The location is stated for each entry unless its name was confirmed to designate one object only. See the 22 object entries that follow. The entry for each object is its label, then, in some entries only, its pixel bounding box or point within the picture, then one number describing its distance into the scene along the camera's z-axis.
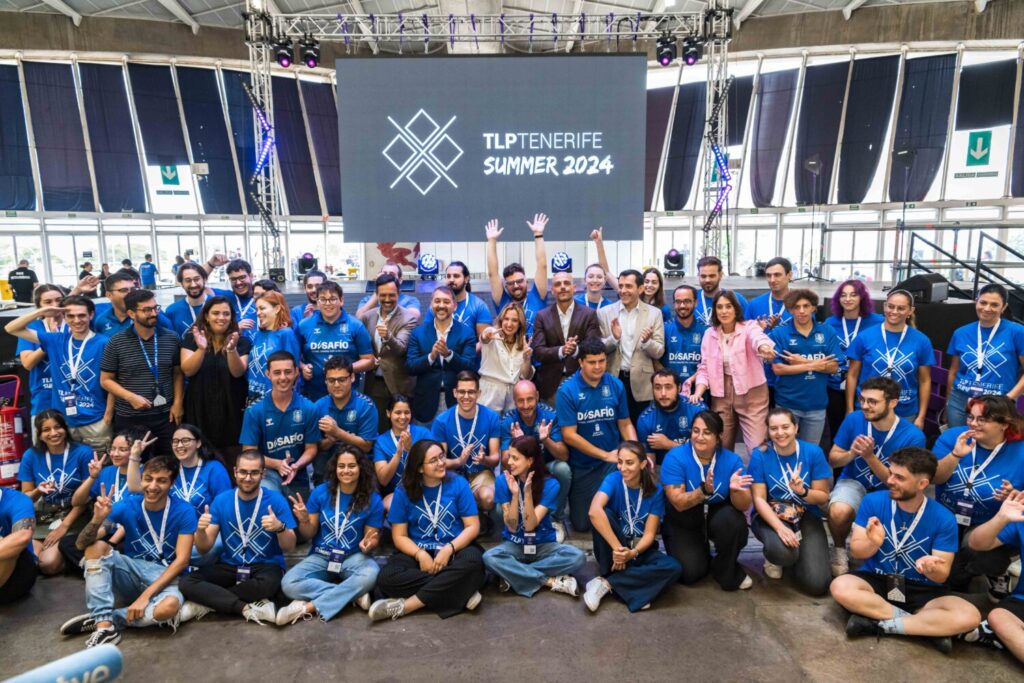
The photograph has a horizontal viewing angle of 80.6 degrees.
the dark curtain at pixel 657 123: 15.67
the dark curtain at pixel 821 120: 14.54
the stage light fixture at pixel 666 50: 9.27
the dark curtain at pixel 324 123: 16.30
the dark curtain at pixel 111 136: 14.46
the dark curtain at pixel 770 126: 14.94
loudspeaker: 5.92
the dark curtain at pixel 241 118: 15.69
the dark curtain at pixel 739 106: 15.27
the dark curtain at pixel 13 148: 13.68
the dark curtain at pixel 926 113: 13.77
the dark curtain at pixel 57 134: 14.04
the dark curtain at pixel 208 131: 15.31
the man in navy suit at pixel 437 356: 4.36
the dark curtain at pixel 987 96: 13.38
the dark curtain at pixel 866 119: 14.17
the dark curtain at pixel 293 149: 15.86
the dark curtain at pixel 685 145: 15.32
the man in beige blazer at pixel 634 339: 4.25
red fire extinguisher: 4.05
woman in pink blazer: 3.84
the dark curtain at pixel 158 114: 14.85
